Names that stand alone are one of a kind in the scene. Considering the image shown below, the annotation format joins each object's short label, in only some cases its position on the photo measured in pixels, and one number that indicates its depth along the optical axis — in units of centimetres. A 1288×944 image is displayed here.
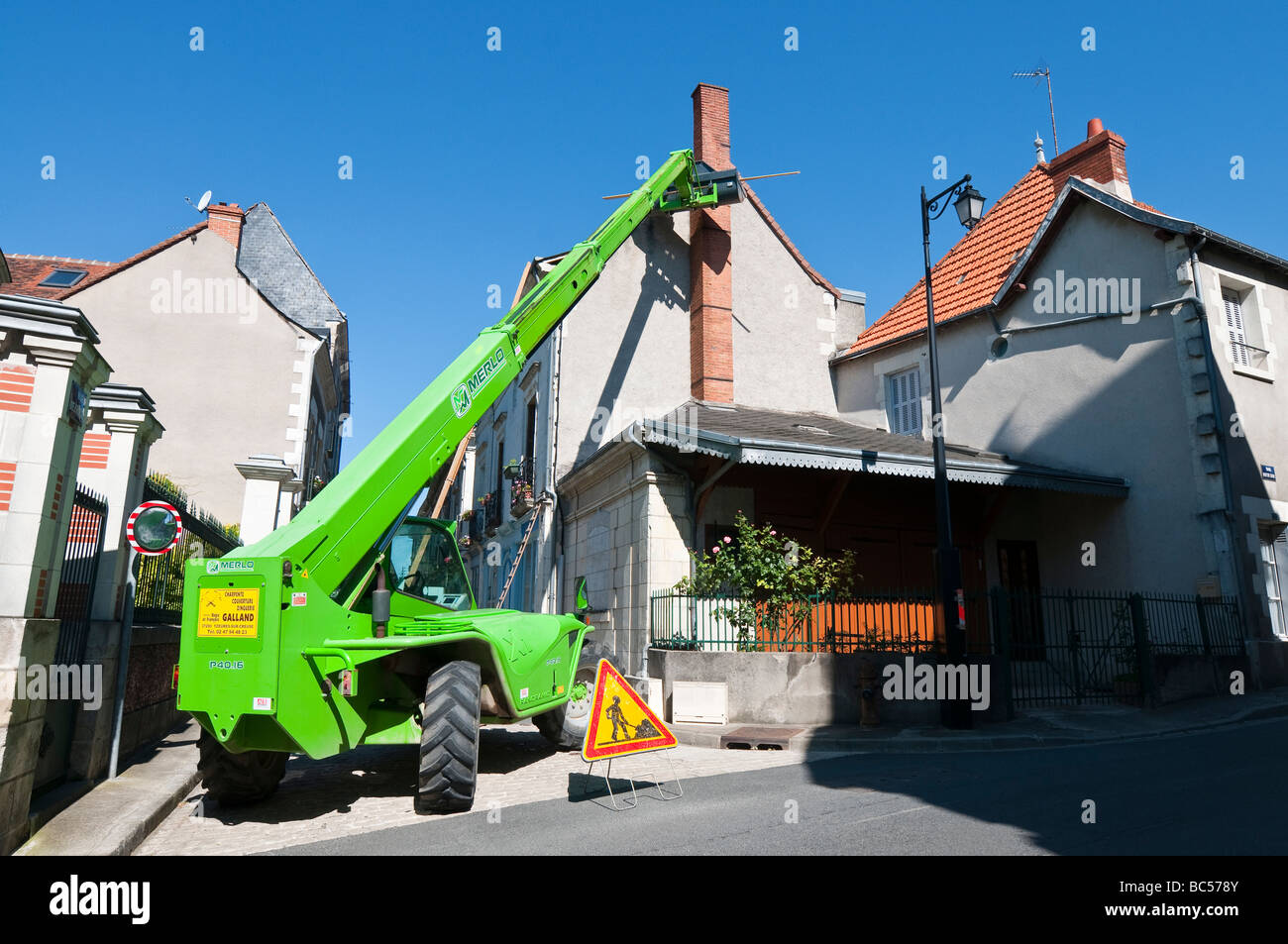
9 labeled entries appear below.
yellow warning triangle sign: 631
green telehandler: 528
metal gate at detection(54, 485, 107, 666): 609
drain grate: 902
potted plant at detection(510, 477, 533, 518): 1683
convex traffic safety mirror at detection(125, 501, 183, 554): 683
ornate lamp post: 965
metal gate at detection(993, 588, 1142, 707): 1151
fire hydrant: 970
